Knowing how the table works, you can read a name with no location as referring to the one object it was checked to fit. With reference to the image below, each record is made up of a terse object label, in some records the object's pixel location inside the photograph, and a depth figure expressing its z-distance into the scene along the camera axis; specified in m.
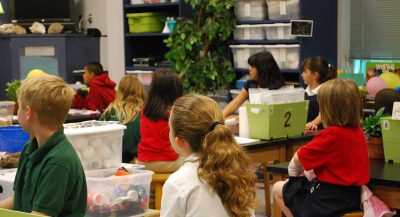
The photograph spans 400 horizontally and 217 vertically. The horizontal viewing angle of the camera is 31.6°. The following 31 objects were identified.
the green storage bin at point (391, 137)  3.78
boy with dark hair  6.49
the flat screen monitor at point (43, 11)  9.28
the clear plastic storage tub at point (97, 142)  3.37
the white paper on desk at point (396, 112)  3.78
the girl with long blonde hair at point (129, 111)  5.10
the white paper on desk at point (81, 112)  6.11
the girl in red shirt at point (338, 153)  3.50
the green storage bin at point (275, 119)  4.63
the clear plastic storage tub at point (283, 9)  6.45
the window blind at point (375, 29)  6.46
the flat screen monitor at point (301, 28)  6.33
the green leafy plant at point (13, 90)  6.07
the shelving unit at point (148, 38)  7.44
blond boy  2.40
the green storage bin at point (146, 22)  7.61
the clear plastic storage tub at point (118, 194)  3.19
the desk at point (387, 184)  3.41
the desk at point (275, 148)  4.57
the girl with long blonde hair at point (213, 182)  2.28
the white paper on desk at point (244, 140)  4.61
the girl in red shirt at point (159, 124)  4.54
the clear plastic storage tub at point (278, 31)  6.55
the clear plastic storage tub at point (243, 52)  6.80
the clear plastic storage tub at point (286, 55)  6.50
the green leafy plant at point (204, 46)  6.81
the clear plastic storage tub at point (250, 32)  6.78
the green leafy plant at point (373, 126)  3.93
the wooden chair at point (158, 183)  4.50
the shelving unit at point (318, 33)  6.41
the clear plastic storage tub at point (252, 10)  6.75
